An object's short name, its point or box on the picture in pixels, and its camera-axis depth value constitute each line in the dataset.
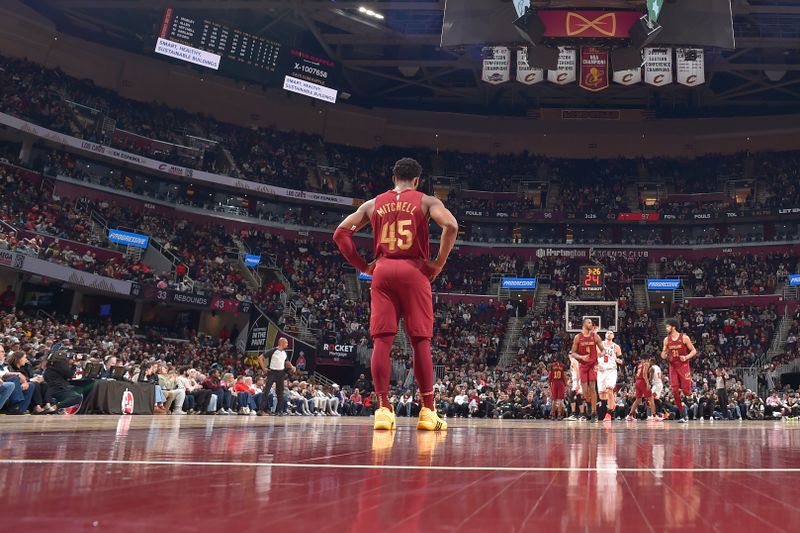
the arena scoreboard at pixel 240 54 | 29.64
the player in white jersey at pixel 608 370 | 14.98
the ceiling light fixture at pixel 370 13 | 31.00
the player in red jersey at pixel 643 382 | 15.77
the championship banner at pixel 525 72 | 21.36
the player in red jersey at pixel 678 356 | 13.08
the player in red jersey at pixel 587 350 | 13.44
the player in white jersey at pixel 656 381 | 16.42
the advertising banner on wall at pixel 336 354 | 30.08
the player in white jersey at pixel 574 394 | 16.93
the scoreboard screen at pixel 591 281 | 32.50
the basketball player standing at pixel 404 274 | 5.60
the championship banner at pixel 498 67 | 21.83
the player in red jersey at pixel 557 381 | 18.70
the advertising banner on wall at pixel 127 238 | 30.12
